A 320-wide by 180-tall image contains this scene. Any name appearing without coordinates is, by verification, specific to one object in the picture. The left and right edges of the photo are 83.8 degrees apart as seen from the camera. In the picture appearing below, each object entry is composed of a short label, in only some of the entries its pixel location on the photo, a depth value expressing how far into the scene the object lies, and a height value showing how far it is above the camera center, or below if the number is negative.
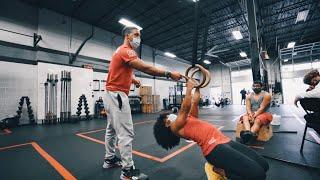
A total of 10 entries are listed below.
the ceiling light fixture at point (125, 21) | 9.65 +4.14
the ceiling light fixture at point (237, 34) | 12.01 +4.12
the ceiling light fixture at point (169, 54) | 16.35 +3.82
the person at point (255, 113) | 3.48 -0.45
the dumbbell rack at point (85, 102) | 8.82 -0.26
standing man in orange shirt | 2.06 +0.09
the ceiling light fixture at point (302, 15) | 10.33 +4.64
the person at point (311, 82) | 2.59 +0.16
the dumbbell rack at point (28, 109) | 7.15 -0.47
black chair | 2.58 -0.29
